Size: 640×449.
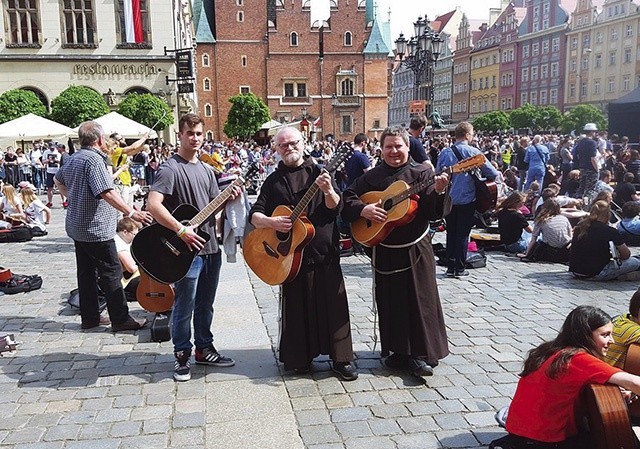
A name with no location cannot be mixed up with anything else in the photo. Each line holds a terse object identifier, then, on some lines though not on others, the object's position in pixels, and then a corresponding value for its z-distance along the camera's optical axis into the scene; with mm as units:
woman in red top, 2871
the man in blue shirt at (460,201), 7762
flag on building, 32062
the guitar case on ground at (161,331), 5590
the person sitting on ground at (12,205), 12136
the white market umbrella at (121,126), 17406
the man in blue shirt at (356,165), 9250
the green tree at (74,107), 28203
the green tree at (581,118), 49738
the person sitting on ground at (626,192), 11273
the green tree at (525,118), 56844
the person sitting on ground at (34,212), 12340
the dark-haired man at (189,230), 4371
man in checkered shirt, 5496
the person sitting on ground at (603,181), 11923
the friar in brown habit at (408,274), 4586
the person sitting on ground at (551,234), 9188
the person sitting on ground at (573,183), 13438
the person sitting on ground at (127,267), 6824
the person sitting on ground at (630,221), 9016
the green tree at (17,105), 27781
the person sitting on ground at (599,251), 7820
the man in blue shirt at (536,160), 14539
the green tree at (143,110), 28342
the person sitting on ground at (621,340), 3455
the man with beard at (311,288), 4520
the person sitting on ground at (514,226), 9977
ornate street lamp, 16516
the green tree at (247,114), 58219
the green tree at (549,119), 56325
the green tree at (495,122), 59844
